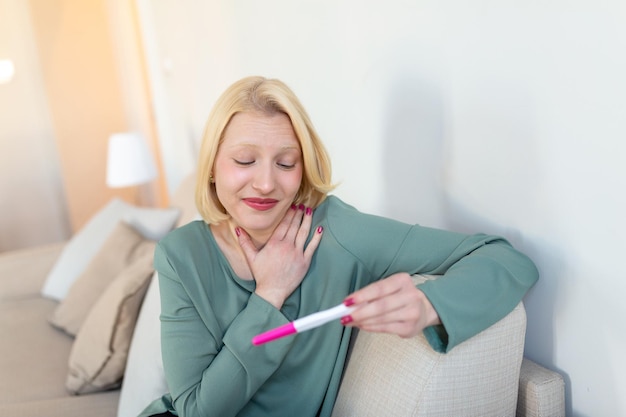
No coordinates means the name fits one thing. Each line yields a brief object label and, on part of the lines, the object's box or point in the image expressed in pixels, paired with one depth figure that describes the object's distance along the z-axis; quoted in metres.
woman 1.13
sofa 1.05
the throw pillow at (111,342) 1.89
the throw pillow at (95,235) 2.51
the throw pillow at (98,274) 2.33
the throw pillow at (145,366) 1.61
